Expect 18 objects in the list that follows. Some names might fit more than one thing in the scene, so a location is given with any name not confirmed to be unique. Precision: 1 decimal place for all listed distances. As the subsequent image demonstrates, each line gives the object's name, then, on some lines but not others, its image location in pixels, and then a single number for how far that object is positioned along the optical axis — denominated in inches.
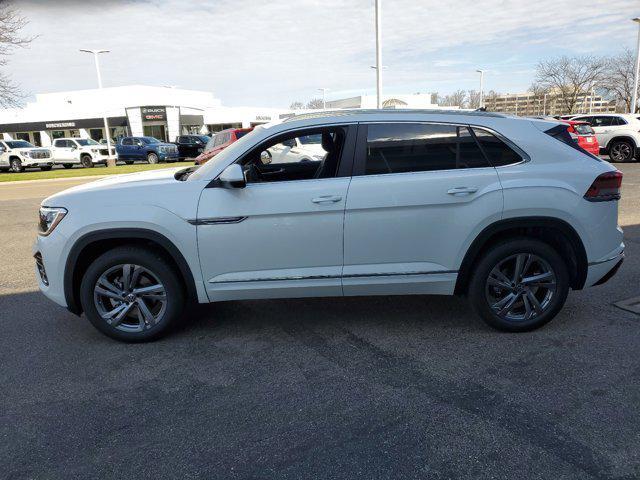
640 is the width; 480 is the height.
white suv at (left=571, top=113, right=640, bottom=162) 713.6
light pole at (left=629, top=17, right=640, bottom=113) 1216.2
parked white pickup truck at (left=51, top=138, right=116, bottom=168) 1101.7
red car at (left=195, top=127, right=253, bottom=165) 625.2
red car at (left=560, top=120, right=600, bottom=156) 671.8
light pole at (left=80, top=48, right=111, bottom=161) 1350.9
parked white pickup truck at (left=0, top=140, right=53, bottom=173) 1047.6
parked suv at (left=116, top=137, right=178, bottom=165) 1151.0
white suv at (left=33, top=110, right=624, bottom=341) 147.7
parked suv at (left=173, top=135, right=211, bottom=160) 1170.0
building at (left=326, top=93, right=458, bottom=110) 2667.3
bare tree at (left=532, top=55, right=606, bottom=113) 2126.0
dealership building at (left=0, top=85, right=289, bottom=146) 1940.2
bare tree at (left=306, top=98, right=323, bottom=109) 4275.1
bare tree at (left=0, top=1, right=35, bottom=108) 808.3
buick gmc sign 1919.3
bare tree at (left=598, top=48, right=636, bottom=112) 2176.4
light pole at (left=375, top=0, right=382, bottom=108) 836.6
